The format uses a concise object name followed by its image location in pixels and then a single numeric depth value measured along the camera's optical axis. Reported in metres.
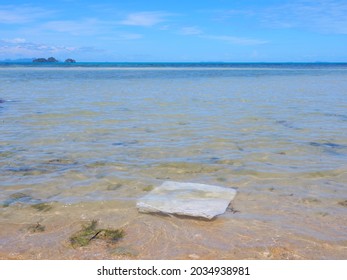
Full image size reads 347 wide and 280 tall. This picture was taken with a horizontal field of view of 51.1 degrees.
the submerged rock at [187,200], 4.91
